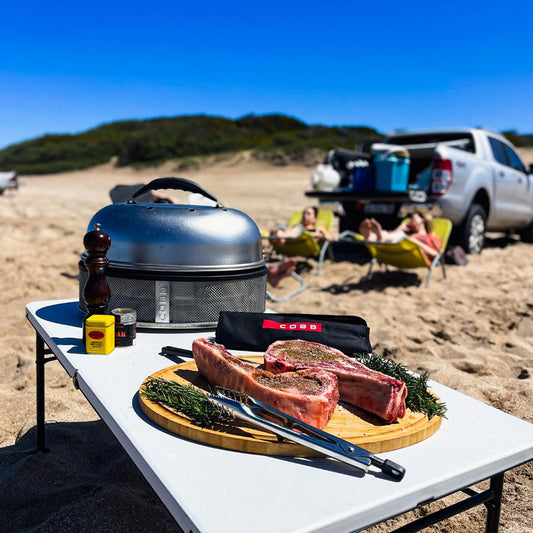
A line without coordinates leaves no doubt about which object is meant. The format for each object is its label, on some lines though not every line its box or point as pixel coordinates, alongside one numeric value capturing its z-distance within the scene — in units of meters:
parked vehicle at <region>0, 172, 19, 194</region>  20.83
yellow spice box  1.94
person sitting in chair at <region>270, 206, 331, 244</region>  7.22
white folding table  1.07
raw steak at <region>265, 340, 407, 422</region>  1.46
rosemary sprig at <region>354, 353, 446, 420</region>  1.54
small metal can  2.05
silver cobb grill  2.23
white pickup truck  7.42
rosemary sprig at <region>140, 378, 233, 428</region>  1.40
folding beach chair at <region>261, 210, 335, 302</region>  7.11
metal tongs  1.23
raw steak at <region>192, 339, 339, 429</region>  1.40
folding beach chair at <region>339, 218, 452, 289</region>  6.14
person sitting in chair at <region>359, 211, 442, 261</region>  6.36
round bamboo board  1.32
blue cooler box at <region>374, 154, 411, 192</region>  7.46
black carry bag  2.05
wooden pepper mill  2.11
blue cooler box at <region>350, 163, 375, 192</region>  8.05
